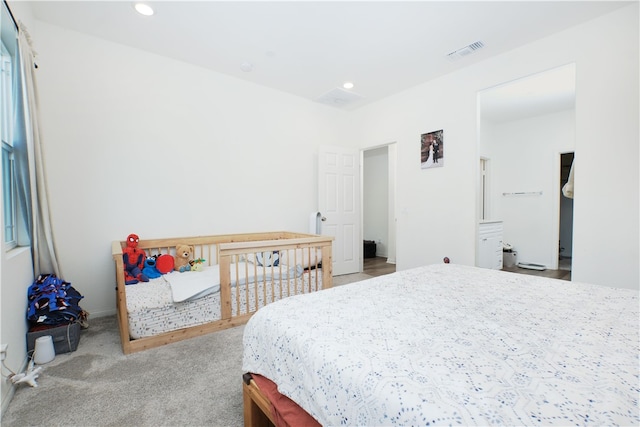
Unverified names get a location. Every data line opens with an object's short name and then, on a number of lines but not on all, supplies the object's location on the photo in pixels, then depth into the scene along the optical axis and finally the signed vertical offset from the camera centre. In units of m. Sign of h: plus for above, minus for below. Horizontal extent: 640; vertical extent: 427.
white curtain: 2.01 +0.26
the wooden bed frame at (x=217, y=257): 2.08 -0.52
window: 1.94 +0.57
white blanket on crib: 2.32 -0.68
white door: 4.32 +0.02
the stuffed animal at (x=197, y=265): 3.00 -0.63
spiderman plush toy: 2.60 -0.52
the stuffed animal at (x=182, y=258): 2.99 -0.56
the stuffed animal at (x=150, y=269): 2.74 -0.62
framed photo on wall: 3.59 +0.68
